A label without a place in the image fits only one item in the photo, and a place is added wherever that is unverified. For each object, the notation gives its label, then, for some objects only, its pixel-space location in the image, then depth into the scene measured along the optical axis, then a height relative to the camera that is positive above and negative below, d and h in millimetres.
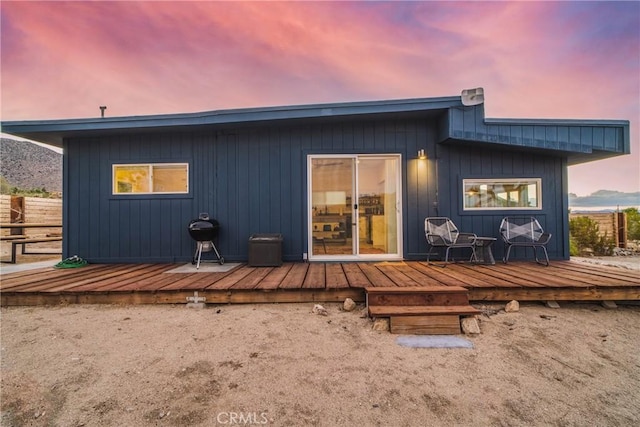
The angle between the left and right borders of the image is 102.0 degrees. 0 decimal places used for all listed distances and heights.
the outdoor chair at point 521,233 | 4156 -286
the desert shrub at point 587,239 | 6117 -572
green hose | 4273 -761
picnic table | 4891 -435
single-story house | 4441 +527
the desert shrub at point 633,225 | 6852 -270
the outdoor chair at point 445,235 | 3972 -315
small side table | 4008 -530
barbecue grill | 3996 -238
